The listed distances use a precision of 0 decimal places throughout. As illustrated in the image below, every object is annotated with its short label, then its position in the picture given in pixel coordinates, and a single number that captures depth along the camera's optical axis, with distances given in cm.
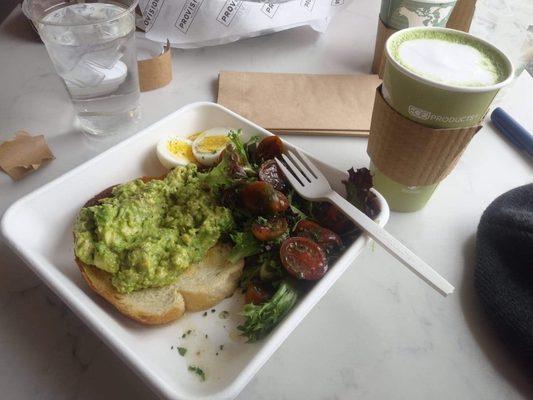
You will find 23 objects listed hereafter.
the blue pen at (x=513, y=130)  45
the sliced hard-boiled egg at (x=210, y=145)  39
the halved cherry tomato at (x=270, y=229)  31
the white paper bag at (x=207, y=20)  55
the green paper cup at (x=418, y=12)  44
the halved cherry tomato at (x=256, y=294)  30
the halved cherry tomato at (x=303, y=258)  29
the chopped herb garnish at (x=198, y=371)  27
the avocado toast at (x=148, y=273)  29
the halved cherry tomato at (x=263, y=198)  32
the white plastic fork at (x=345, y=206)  28
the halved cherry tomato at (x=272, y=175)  34
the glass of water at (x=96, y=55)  40
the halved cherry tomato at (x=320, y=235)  31
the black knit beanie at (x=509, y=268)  29
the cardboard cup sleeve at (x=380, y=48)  50
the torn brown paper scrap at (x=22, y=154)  40
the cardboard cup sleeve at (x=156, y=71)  50
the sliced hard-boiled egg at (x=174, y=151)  38
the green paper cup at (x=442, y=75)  29
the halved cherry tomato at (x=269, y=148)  37
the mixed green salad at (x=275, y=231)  29
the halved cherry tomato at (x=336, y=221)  33
